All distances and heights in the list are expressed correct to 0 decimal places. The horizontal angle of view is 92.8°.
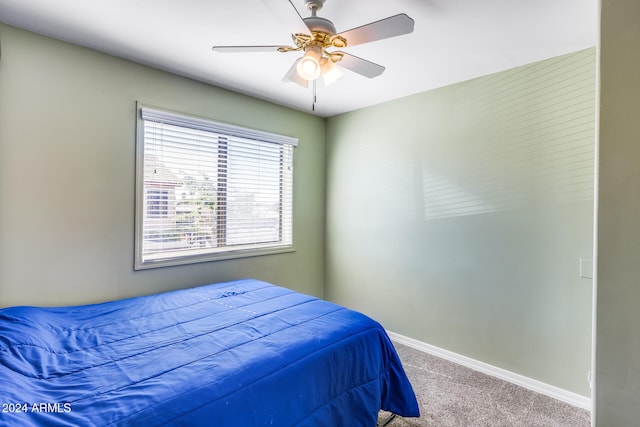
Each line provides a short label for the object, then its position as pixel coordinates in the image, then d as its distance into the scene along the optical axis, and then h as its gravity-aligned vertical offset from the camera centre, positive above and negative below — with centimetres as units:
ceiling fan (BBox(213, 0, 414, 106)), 143 +91
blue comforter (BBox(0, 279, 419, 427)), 109 -67
